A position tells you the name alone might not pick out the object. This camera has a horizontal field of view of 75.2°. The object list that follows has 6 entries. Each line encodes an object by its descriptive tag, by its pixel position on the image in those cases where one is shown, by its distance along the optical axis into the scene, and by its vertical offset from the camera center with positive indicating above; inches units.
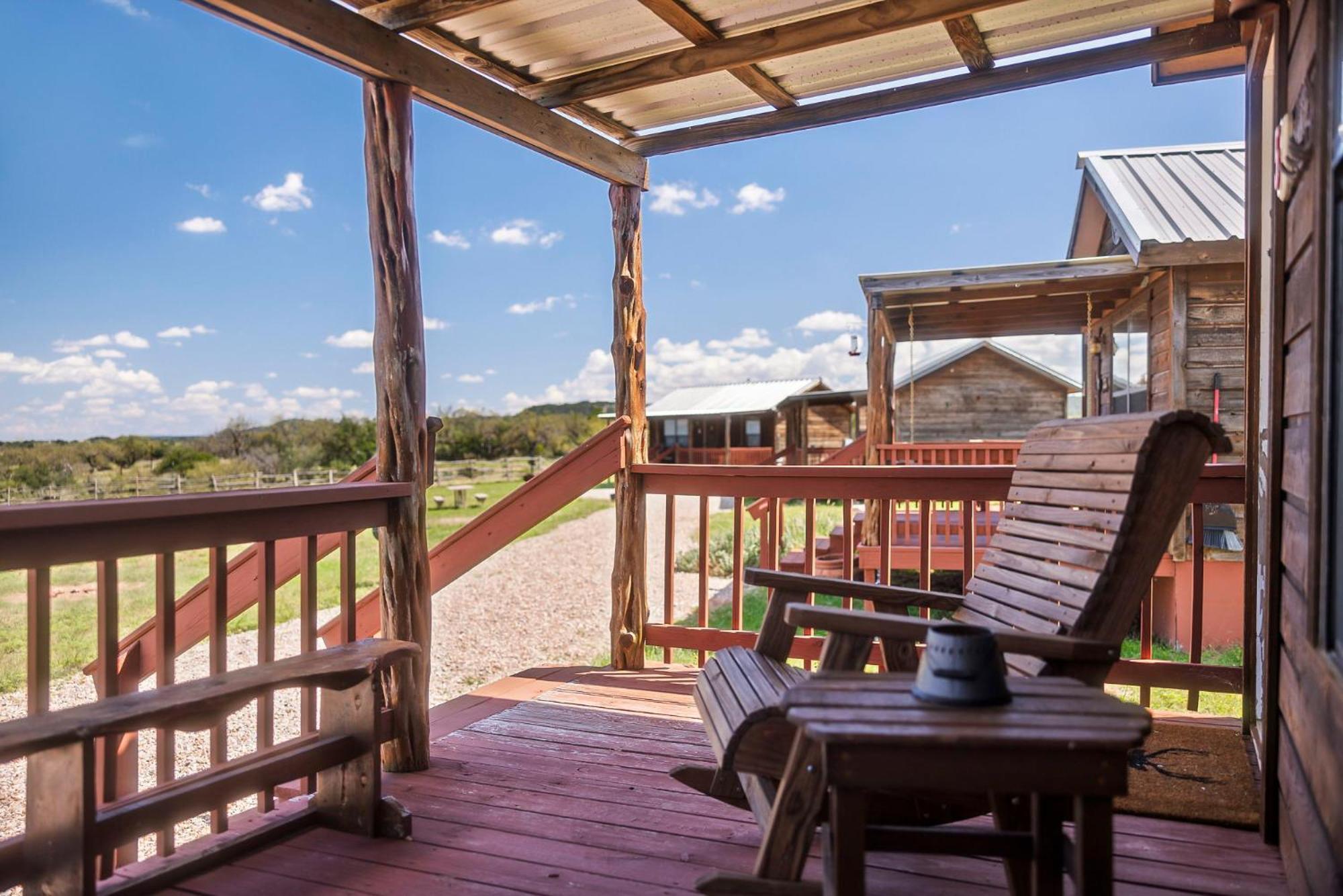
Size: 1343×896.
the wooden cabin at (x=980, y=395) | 719.7 +37.2
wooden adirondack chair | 67.0 -14.1
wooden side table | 50.1 -18.6
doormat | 91.6 -38.9
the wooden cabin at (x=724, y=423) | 922.7 +18.9
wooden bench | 65.4 -30.5
